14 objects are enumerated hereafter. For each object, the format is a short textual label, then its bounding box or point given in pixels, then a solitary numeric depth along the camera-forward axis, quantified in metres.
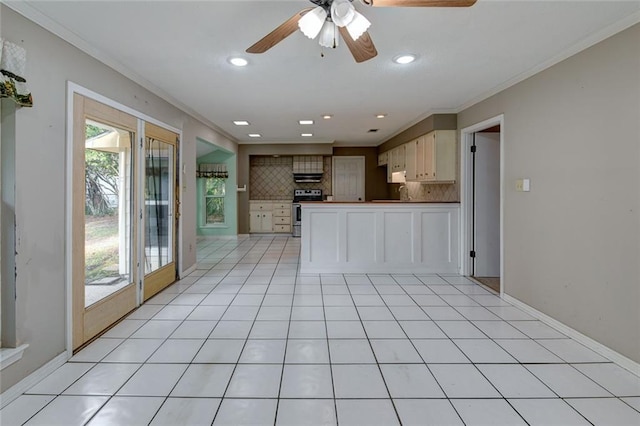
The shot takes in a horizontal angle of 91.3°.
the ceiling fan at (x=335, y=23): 1.56
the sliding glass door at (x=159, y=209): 3.41
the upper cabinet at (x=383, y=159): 7.18
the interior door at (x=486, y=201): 4.29
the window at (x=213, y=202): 7.84
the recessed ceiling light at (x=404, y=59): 2.72
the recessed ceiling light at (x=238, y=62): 2.77
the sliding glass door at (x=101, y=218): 2.34
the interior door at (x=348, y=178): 8.30
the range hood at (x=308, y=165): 8.23
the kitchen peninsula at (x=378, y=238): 4.56
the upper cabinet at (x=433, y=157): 4.56
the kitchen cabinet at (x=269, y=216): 8.26
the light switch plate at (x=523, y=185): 3.06
